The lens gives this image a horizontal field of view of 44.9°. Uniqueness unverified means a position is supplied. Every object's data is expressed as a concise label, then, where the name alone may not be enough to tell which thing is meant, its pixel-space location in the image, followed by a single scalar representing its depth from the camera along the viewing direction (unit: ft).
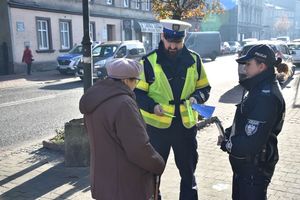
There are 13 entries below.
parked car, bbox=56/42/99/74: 65.57
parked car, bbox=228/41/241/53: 144.54
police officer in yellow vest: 11.50
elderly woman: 7.51
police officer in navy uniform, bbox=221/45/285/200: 8.49
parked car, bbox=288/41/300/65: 72.64
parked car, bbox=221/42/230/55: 135.25
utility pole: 18.24
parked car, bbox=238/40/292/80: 54.19
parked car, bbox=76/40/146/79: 52.49
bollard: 17.20
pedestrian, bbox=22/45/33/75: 69.67
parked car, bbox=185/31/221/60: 100.83
